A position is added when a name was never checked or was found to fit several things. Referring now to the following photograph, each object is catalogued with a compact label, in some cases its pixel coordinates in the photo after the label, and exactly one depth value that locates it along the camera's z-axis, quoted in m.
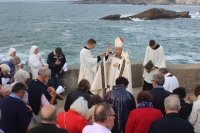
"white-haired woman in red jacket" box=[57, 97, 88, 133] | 3.94
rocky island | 75.56
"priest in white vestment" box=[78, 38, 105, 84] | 7.21
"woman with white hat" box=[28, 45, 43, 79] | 7.32
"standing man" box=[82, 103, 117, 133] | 3.37
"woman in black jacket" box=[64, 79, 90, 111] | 4.83
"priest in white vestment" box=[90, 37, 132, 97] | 6.96
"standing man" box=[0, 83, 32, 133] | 4.14
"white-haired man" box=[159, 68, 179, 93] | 5.94
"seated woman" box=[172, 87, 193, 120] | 4.49
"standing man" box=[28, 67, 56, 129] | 4.72
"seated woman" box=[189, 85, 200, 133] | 4.43
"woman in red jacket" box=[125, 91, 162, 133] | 4.15
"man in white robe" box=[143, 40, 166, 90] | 7.56
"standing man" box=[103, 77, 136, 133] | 4.73
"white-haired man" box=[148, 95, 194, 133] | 3.78
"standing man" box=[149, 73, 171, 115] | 4.74
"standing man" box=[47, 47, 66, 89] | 7.30
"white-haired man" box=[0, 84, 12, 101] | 4.72
